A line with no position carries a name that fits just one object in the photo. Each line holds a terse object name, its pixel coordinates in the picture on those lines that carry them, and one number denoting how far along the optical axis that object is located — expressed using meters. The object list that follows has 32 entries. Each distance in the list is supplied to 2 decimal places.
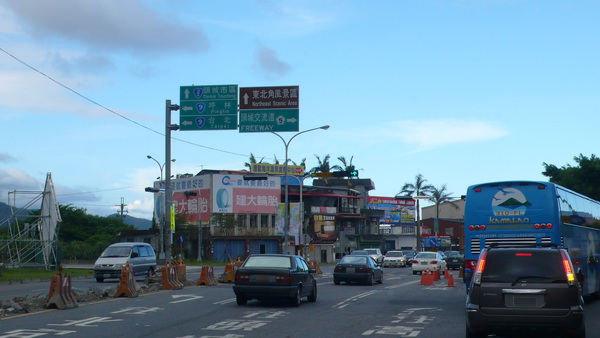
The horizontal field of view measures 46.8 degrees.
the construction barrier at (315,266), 44.65
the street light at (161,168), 58.25
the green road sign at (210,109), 28.38
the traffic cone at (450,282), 30.97
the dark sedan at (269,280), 18.25
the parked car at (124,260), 30.20
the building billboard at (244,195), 74.94
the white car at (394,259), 64.56
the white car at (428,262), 46.59
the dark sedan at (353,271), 30.83
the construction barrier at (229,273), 30.31
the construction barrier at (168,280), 24.64
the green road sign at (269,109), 28.66
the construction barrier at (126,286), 20.77
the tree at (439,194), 91.82
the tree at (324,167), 93.14
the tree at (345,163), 93.88
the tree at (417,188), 92.06
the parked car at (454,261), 55.24
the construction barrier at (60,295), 17.02
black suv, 10.55
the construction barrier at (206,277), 27.78
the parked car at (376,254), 62.55
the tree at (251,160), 91.94
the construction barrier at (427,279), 32.38
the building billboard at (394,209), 108.31
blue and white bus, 17.00
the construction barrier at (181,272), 27.02
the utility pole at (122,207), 126.66
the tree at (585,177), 48.94
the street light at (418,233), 80.76
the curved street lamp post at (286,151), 47.03
